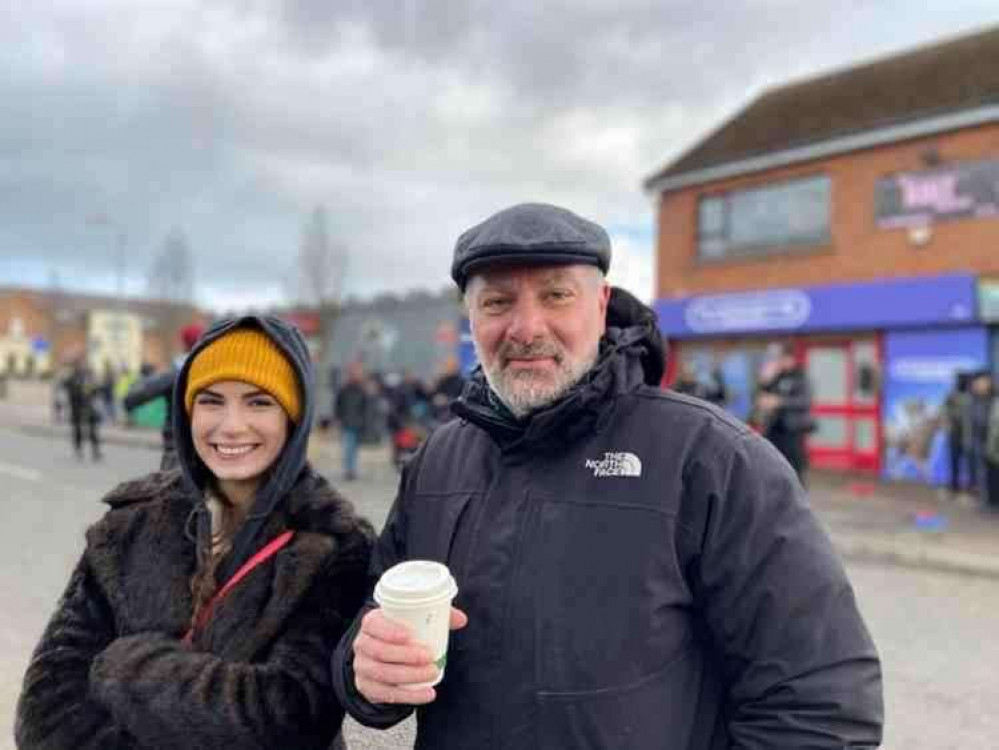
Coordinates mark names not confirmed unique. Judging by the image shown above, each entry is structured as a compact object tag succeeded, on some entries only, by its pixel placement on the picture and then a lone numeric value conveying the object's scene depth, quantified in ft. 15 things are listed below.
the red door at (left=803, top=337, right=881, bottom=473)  46.01
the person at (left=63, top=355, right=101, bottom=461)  45.60
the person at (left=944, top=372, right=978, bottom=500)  36.55
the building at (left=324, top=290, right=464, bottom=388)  69.92
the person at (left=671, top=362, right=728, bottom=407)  41.27
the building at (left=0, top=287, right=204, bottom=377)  241.96
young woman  5.55
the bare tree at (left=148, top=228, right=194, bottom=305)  139.23
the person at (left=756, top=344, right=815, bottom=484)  27.43
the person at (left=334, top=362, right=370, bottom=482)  40.88
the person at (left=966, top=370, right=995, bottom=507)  34.04
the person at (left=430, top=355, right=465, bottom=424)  37.83
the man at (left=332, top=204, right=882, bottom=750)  4.59
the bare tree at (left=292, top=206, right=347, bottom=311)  92.89
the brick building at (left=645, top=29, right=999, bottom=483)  42.19
